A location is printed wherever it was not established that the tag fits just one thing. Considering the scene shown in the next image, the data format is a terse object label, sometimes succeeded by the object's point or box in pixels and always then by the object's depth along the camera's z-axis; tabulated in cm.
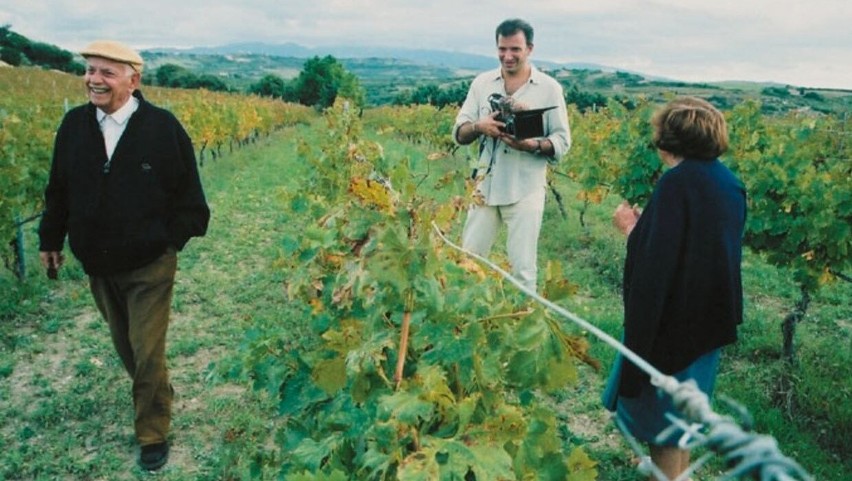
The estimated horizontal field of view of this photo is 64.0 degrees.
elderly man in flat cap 340
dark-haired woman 259
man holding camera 427
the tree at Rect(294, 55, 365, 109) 7544
